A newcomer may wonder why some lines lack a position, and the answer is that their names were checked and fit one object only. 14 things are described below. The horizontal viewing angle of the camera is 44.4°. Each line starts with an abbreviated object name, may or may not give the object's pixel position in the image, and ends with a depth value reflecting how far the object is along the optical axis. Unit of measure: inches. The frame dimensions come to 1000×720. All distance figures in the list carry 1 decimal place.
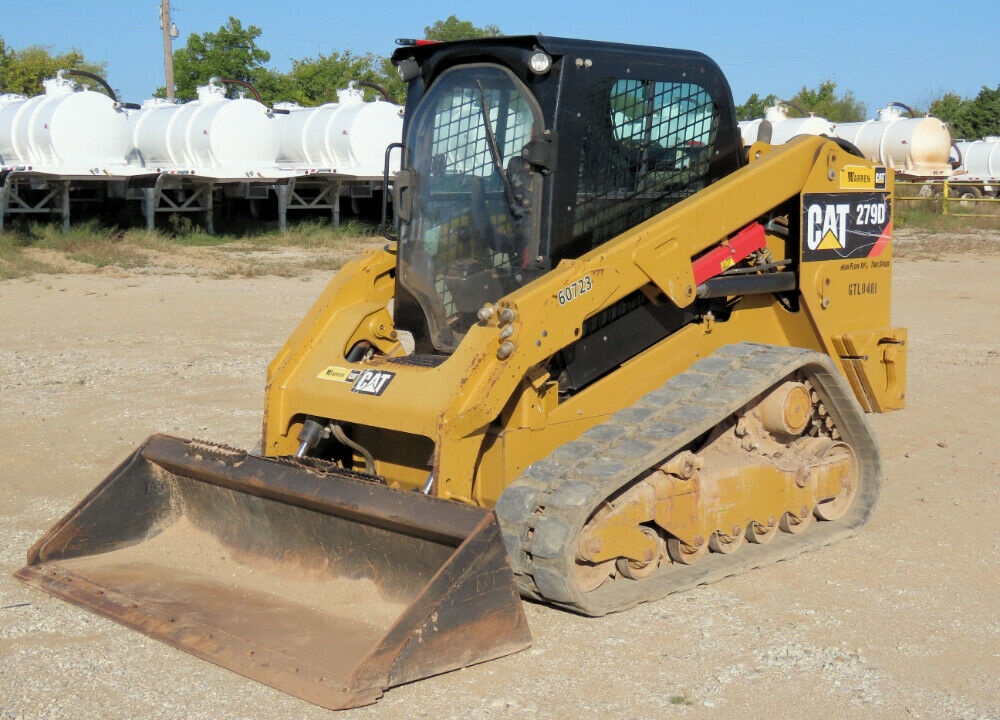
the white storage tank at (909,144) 1289.4
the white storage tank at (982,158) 1595.7
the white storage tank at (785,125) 1272.0
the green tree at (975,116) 2394.4
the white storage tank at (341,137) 1060.5
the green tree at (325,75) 2108.8
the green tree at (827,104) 2514.8
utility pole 1459.8
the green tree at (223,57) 2125.2
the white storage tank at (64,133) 911.7
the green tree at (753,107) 2317.2
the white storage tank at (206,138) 976.3
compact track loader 186.4
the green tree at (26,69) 2105.1
